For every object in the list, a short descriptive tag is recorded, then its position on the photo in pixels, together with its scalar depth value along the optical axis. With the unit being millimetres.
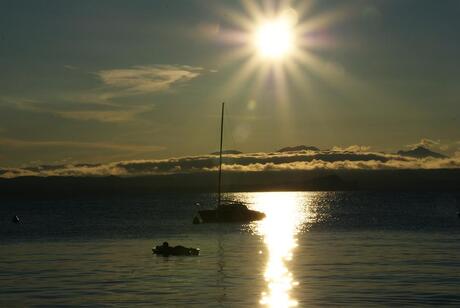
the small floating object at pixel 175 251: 78062
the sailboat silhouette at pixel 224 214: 150875
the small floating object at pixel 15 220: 175650
